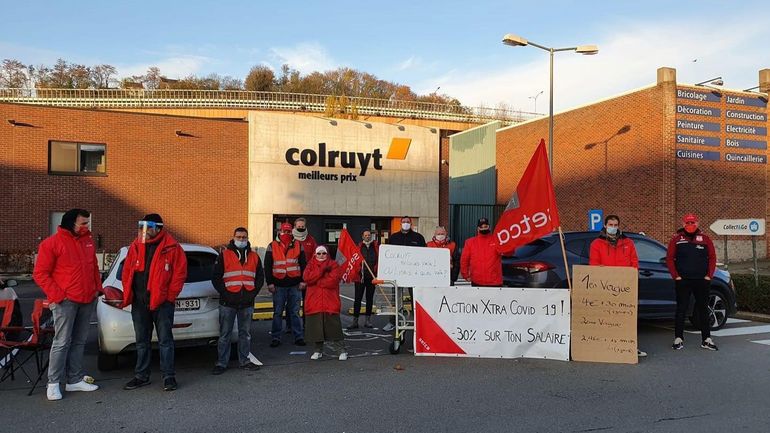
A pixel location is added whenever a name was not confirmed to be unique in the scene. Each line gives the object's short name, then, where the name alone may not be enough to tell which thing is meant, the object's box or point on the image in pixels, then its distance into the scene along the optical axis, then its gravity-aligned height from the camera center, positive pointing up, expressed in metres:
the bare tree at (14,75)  70.56 +17.00
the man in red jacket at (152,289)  6.09 -0.78
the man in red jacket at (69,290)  5.77 -0.77
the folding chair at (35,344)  6.05 -1.36
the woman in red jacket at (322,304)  7.56 -1.14
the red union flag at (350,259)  9.27 -0.68
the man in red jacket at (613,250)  7.89 -0.42
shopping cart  7.87 -1.35
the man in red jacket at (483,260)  8.27 -0.60
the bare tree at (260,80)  71.00 +16.80
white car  6.55 -1.15
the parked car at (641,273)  8.71 -0.84
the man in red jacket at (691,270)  8.32 -0.73
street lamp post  17.98 +5.38
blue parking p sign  18.36 -0.01
